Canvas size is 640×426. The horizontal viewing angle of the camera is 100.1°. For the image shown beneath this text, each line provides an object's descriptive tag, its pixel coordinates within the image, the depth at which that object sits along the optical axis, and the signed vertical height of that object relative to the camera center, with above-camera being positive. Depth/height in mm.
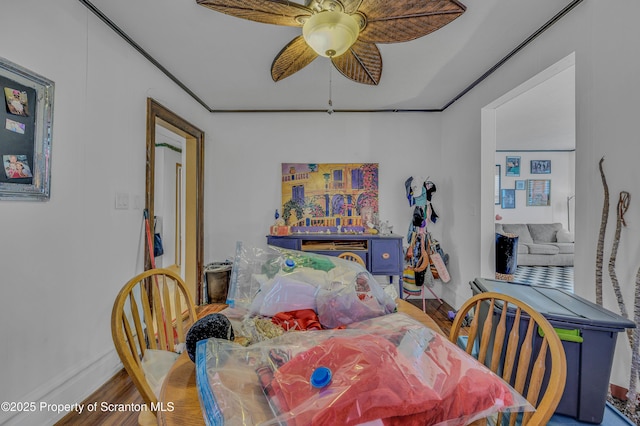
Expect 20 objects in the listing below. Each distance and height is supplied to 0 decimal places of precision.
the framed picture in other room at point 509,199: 6180 +364
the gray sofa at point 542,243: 5121 -561
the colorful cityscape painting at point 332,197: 3498 +199
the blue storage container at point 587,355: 1008 -537
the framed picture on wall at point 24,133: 1306 +396
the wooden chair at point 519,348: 625 -432
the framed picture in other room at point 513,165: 6191 +1151
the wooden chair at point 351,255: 2099 -344
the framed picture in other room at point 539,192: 6137 +531
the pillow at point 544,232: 5525 -348
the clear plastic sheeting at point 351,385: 495 -356
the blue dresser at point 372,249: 3020 -408
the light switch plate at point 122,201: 2035 +71
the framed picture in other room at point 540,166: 6127 +1114
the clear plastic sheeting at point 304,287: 1026 -312
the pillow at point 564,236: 5451 -425
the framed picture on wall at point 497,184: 6172 +713
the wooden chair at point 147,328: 892 -485
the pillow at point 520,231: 5465 -329
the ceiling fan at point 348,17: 1151 +899
